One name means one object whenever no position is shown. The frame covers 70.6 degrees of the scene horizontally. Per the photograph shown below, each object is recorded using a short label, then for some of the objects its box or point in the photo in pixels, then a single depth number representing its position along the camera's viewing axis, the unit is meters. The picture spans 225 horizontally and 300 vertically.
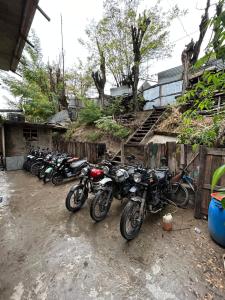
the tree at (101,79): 10.44
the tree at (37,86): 12.48
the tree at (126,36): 9.78
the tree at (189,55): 7.59
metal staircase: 6.59
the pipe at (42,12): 1.65
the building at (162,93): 8.77
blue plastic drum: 2.24
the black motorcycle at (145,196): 2.56
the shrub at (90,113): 9.19
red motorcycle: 3.50
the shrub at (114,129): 7.32
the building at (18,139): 7.88
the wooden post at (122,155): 6.09
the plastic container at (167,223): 2.76
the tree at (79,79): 14.82
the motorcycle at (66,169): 5.26
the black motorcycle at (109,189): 3.06
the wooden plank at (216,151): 2.86
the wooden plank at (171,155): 4.03
